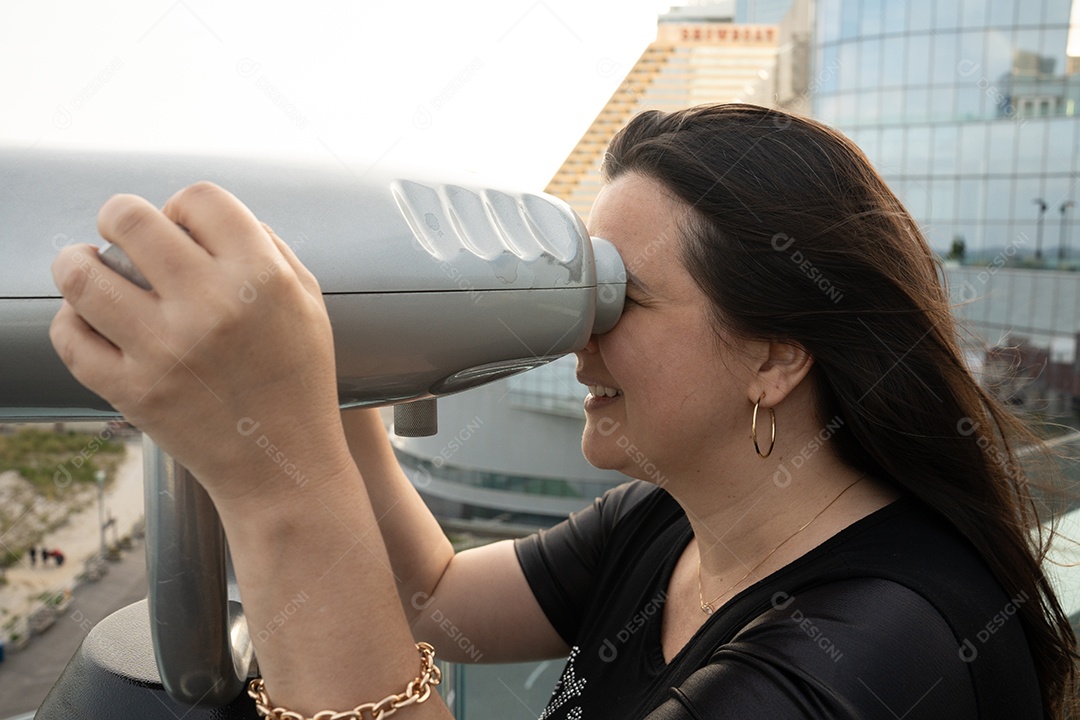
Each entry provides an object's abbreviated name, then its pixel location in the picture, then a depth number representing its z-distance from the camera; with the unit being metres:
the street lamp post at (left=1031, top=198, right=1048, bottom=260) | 13.59
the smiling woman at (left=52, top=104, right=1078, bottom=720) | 0.57
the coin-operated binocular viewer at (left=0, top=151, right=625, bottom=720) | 0.54
